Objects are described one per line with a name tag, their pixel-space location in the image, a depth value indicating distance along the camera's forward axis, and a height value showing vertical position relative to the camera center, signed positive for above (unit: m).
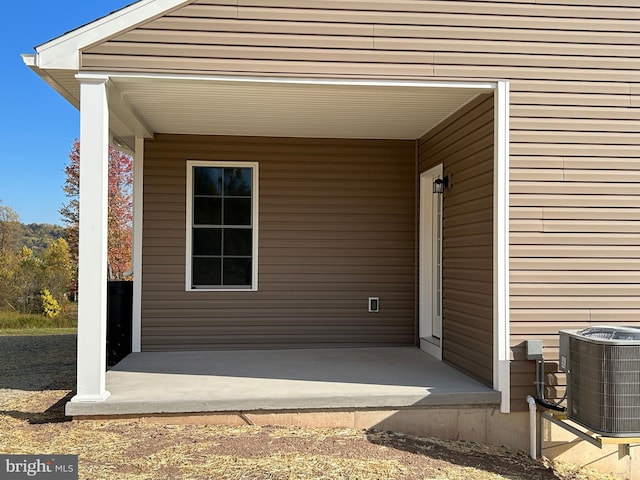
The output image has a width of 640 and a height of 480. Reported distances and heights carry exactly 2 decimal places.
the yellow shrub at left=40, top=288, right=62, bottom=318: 13.33 -1.30
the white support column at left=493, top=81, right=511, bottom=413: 4.69 +0.00
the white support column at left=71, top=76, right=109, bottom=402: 4.38 +0.03
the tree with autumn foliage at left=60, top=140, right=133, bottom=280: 15.06 +1.13
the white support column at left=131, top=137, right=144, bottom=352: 6.73 +0.10
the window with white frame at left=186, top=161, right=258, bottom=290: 6.96 +0.31
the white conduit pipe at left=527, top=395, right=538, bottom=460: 4.62 -1.36
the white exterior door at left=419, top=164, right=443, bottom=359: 6.77 -0.09
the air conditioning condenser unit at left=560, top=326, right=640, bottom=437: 3.81 -0.86
